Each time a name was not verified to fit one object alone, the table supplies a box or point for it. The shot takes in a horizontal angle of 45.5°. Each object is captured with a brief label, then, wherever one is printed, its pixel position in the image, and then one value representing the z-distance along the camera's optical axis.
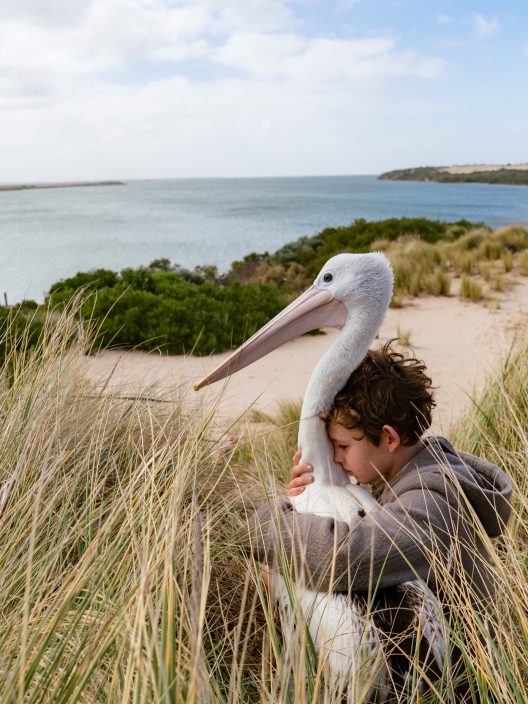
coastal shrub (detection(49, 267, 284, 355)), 8.07
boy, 1.72
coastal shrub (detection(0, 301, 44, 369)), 6.63
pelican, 1.68
